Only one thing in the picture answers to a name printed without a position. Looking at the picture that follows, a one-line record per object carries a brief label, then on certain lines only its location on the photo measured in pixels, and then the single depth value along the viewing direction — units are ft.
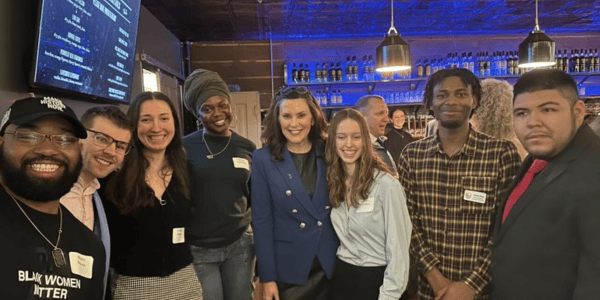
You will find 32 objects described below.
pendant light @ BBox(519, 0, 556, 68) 14.11
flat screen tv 7.19
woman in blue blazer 6.72
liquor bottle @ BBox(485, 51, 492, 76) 22.62
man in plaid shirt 6.25
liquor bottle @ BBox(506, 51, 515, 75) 22.52
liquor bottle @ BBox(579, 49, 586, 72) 23.24
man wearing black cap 3.79
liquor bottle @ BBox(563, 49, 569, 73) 23.09
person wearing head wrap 7.48
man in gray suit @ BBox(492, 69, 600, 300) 3.91
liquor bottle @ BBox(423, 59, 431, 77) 22.61
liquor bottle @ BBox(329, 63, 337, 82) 22.30
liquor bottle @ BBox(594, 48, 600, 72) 23.19
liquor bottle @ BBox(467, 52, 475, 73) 22.92
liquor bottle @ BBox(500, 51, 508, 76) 22.69
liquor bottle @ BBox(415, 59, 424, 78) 22.58
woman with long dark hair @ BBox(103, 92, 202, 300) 5.90
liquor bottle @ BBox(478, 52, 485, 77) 22.61
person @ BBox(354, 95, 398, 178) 13.53
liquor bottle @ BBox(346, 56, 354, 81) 22.46
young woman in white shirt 6.14
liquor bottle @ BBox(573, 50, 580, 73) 23.25
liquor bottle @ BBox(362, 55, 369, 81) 22.72
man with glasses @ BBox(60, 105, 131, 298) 5.32
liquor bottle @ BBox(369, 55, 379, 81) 22.67
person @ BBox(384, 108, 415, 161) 16.29
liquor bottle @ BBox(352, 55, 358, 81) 22.48
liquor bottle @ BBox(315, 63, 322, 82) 22.41
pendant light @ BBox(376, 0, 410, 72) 13.07
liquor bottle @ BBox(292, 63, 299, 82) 22.38
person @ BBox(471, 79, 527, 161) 8.21
